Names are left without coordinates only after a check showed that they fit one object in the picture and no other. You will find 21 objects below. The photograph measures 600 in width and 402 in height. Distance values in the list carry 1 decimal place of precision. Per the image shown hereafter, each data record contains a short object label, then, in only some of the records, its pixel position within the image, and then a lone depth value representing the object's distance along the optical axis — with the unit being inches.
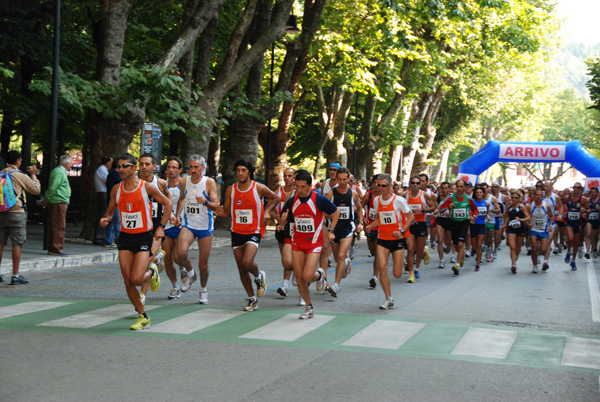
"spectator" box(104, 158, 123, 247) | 656.4
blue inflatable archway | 1256.8
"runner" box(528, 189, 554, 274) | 675.4
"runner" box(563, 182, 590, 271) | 787.4
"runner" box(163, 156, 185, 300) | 430.3
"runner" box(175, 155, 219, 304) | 415.2
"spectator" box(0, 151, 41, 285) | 463.5
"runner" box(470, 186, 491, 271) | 704.4
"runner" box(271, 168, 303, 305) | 421.6
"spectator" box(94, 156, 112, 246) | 677.3
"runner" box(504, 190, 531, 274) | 673.6
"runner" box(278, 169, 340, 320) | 377.7
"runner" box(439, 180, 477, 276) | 669.9
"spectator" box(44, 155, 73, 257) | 587.2
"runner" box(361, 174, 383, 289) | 511.3
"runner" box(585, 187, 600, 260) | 818.8
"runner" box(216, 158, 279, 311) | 396.2
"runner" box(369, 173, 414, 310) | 442.3
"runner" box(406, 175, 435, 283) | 613.9
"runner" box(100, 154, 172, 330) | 331.6
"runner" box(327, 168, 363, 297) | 477.4
